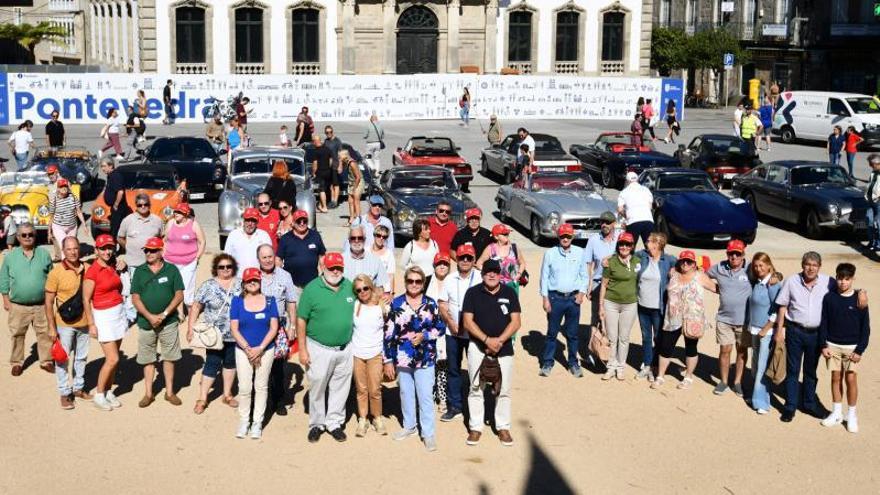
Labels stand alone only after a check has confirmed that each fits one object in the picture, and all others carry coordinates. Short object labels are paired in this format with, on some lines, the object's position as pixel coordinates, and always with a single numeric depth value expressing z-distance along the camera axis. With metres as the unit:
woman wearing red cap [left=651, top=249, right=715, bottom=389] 10.98
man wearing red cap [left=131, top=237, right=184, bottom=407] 10.27
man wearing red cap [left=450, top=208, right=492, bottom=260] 12.44
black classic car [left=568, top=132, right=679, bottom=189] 25.98
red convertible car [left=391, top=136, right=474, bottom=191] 24.97
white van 35.84
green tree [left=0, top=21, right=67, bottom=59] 57.72
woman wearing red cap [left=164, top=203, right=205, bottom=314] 12.50
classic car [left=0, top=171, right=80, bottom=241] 17.97
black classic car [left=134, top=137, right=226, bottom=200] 23.33
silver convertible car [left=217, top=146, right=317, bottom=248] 18.59
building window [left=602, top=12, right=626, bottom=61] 53.00
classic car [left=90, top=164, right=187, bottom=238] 18.22
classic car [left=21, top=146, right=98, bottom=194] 22.77
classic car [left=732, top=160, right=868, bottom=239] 19.89
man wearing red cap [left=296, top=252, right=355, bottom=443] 9.48
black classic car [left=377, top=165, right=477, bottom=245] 18.98
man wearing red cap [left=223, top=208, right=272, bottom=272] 12.20
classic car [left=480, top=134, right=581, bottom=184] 24.83
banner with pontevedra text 37.41
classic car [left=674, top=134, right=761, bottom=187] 26.19
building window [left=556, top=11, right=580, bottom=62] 52.56
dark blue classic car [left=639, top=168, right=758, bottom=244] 19.14
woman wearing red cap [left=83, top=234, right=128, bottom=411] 10.20
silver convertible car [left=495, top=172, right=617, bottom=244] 19.00
